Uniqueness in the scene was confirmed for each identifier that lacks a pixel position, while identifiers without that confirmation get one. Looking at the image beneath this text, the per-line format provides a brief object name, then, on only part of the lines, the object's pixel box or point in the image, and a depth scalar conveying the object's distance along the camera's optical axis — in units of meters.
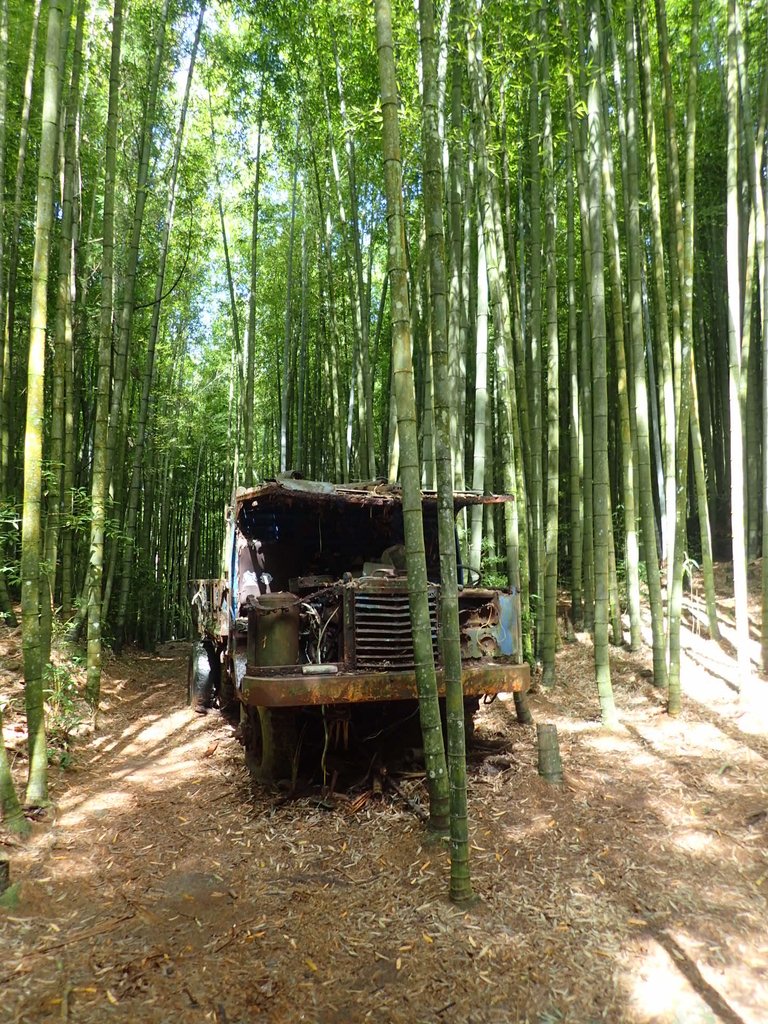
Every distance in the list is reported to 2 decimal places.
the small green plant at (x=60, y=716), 3.87
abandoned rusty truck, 3.32
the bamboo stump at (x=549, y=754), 3.53
